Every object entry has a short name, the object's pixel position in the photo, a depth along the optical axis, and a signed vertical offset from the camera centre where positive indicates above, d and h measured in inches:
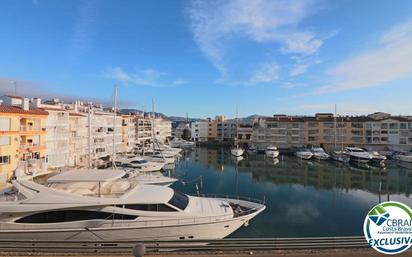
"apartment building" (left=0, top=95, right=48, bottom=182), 1149.1 -27.7
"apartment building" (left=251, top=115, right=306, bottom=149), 3410.4 -16.4
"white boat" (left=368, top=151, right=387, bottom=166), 2387.3 -215.8
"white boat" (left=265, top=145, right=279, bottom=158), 2876.2 -200.0
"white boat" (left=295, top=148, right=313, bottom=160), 2704.2 -205.7
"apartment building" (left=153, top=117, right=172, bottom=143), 4193.4 +18.3
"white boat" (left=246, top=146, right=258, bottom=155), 3191.2 -213.4
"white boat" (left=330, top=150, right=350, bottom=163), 2532.5 -208.6
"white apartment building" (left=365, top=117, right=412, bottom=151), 2888.8 -8.1
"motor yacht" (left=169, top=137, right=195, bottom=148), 3882.9 -174.5
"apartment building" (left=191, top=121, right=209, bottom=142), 4715.3 -4.4
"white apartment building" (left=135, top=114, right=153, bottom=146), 3361.2 +13.5
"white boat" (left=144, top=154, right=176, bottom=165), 2111.8 -203.1
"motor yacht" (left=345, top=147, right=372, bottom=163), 2427.4 -189.5
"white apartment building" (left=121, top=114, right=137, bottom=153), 2790.4 -39.0
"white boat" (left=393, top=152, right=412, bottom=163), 2485.0 -201.0
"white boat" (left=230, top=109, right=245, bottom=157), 2920.8 -205.0
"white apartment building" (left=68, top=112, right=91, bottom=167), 1838.1 -62.6
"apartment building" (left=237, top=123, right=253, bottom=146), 4005.7 -38.9
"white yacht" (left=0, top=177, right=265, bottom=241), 564.4 -167.4
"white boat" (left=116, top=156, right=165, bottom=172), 1849.8 -213.7
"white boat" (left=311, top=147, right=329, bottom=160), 2669.8 -201.2
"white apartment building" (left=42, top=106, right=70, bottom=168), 1568.7 -43.0
